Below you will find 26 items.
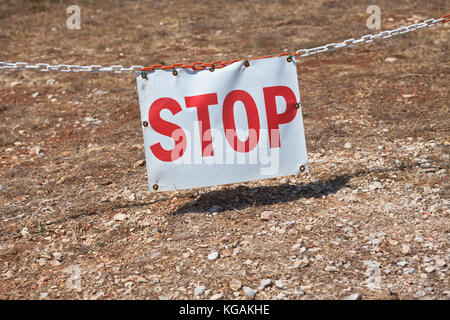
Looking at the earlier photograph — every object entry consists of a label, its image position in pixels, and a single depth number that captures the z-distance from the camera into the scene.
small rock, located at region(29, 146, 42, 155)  5.05
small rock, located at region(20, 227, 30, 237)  3.56
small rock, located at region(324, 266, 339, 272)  2.92
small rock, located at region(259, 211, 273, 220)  3.48
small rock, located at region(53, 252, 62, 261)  3.27
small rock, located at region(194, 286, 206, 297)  2.83
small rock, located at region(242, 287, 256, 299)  2.77
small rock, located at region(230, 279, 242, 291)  2.84
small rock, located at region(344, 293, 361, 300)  2.68
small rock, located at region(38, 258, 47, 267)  3.22
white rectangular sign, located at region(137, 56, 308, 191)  3.40
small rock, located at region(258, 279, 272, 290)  2.84
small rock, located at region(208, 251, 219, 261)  3.10
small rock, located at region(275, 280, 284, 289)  2.83
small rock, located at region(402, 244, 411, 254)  3.00
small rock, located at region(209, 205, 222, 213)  3.63
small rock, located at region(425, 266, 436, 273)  2.85
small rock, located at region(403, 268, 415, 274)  2.86
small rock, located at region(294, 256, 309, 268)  2.97
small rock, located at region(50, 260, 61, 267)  3.21
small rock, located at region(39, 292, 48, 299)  2.91
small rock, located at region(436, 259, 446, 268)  2.88
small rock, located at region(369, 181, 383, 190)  3.74
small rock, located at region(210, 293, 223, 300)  2.79
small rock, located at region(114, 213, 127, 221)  3.67
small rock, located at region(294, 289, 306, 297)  2.76
